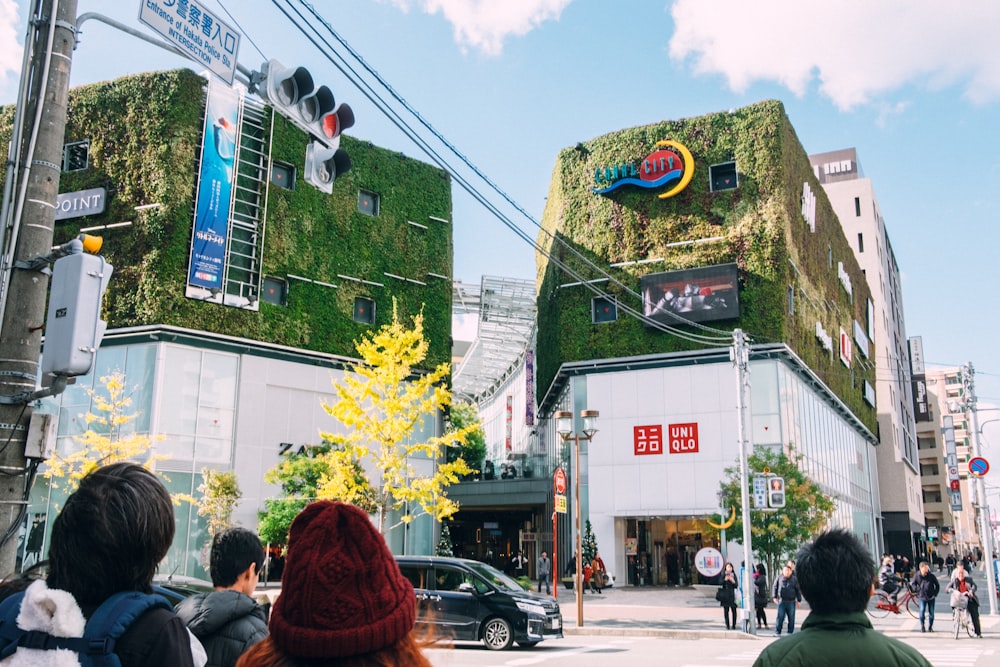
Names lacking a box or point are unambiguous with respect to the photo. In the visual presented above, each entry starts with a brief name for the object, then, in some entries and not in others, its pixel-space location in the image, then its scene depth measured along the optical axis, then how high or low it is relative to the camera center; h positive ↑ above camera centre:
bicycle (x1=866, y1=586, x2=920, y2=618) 25.38 -1.90
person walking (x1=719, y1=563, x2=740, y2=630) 21.97 -1.40
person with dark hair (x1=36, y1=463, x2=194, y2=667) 2.70 -0.06
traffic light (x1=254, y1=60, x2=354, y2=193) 7.73 +3.75
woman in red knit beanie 2.16 -0.18
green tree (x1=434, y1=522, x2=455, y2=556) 38.03 -0.59
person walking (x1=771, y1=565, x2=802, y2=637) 19.94 -1.33
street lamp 23.45 +2.82
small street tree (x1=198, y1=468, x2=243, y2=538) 31.19 +1.09
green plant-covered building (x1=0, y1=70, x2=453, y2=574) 32.31 +9.93
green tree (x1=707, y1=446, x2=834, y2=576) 31.09 +0.73
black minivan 17.34 -1.37
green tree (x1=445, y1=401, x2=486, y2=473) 68.50 +7.86
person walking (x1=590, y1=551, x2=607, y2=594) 36.97 -1.70
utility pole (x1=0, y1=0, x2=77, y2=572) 6.32 +2.17
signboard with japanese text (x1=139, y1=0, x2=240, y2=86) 7.18 +4.15
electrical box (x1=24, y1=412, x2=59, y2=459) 6.44 +0.65
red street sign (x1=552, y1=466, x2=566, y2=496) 26.59 +1.55
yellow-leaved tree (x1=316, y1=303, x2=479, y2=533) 25.91 +2.91
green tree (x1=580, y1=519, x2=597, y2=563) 38.91 -0.45
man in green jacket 3.49 -0.34
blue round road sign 28.08 +2.27
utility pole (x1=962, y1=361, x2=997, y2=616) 30.39 +3.09
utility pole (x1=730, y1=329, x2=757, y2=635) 21.81 +2.06
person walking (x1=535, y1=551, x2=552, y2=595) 35.59 -1.43
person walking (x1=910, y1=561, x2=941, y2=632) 21.41 -1.19
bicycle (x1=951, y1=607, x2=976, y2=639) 20.56 -1.87
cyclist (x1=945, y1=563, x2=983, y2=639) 20.53 -1.16
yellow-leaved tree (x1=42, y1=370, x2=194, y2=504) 28.89 +2.85
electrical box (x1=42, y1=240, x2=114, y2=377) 6.11 +1.45
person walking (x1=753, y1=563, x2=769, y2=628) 22.48 -1.40
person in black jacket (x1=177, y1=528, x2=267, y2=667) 4.36 -0.45
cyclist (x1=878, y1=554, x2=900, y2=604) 25.36 -1.26
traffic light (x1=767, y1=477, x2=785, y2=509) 23.78 +1.14
